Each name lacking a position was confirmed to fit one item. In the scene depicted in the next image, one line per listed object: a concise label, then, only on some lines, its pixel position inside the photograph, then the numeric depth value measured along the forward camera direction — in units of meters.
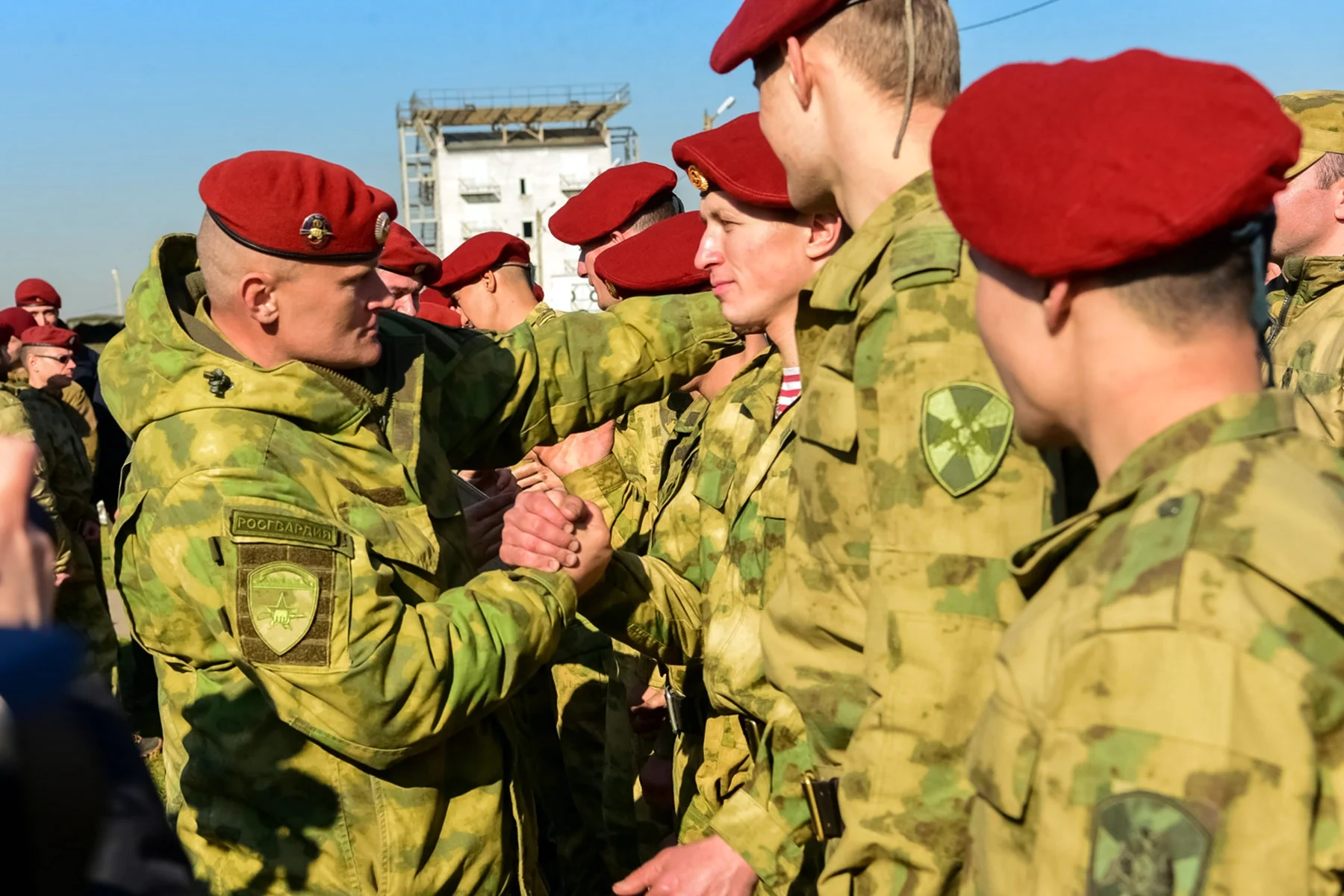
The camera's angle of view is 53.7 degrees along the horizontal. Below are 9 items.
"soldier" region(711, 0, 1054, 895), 1.97
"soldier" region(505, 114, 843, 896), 3.29
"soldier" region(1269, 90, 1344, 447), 5.02
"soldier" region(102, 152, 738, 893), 2.97
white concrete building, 64.69
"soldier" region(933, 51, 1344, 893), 1.40
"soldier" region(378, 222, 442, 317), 7.70
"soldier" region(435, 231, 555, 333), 8.63
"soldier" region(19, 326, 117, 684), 9.10
